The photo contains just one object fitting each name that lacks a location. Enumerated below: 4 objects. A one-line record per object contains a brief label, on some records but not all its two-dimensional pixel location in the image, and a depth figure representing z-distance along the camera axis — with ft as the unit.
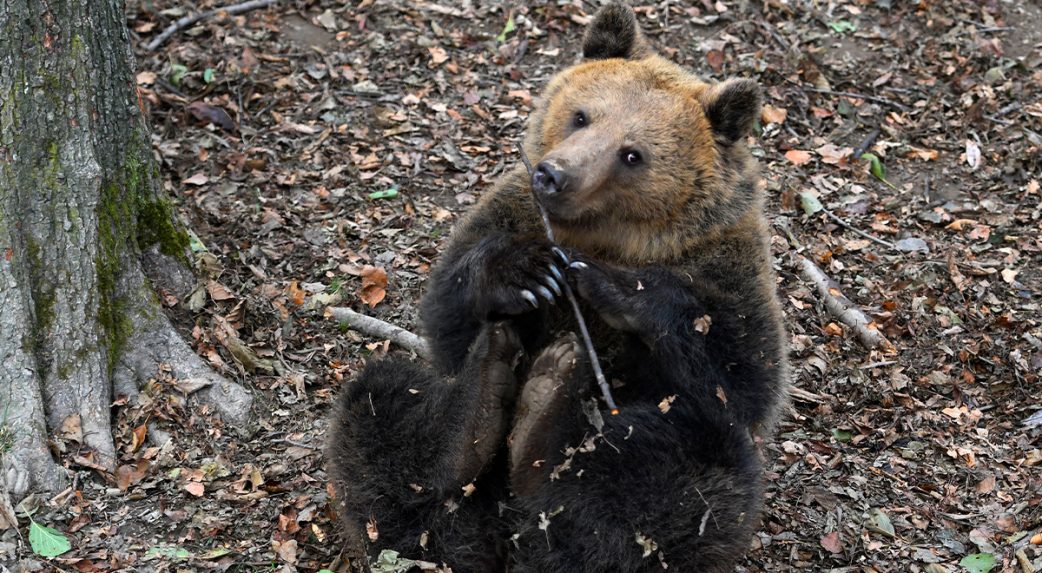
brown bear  30.35
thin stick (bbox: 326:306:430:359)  43.60
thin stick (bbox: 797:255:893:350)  44.57
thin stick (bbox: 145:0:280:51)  56.90
